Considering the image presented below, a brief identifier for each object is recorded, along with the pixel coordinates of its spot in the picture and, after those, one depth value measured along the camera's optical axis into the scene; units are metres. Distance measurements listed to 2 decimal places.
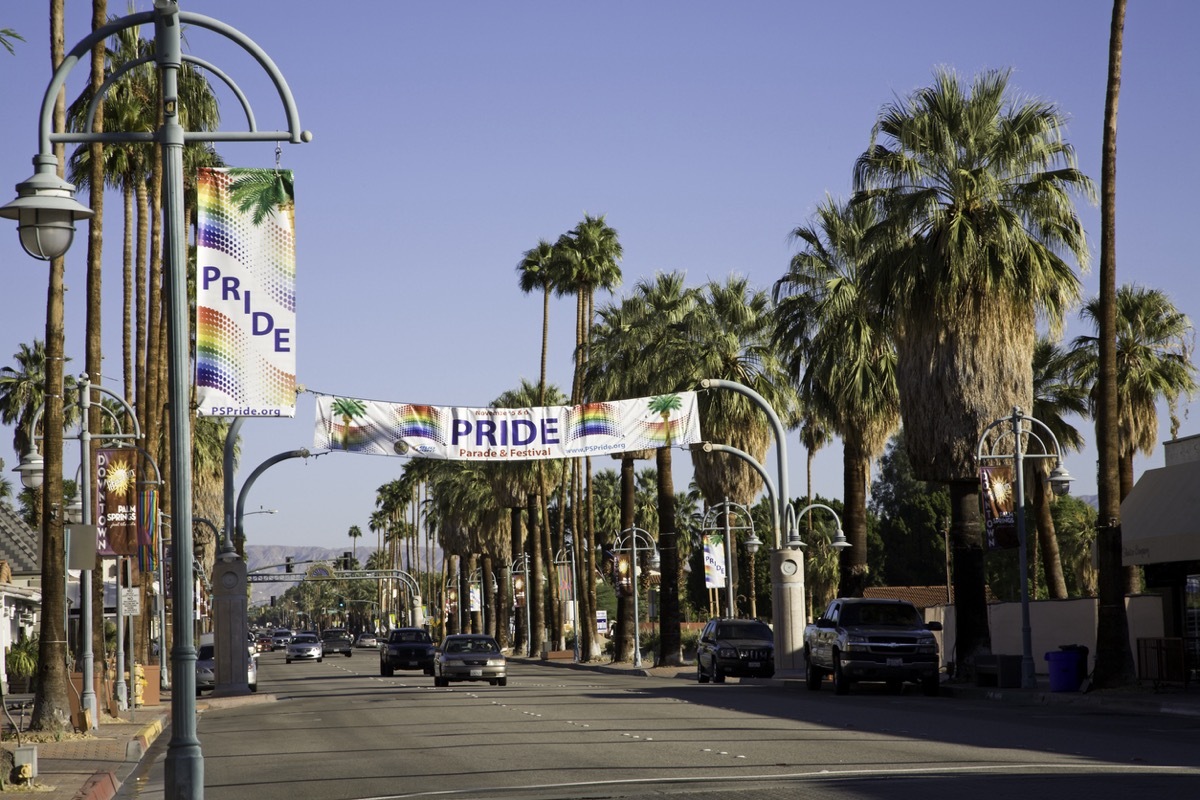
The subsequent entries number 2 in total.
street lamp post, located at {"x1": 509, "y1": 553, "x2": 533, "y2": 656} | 81.12
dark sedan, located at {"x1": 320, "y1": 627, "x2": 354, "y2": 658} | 99.00
